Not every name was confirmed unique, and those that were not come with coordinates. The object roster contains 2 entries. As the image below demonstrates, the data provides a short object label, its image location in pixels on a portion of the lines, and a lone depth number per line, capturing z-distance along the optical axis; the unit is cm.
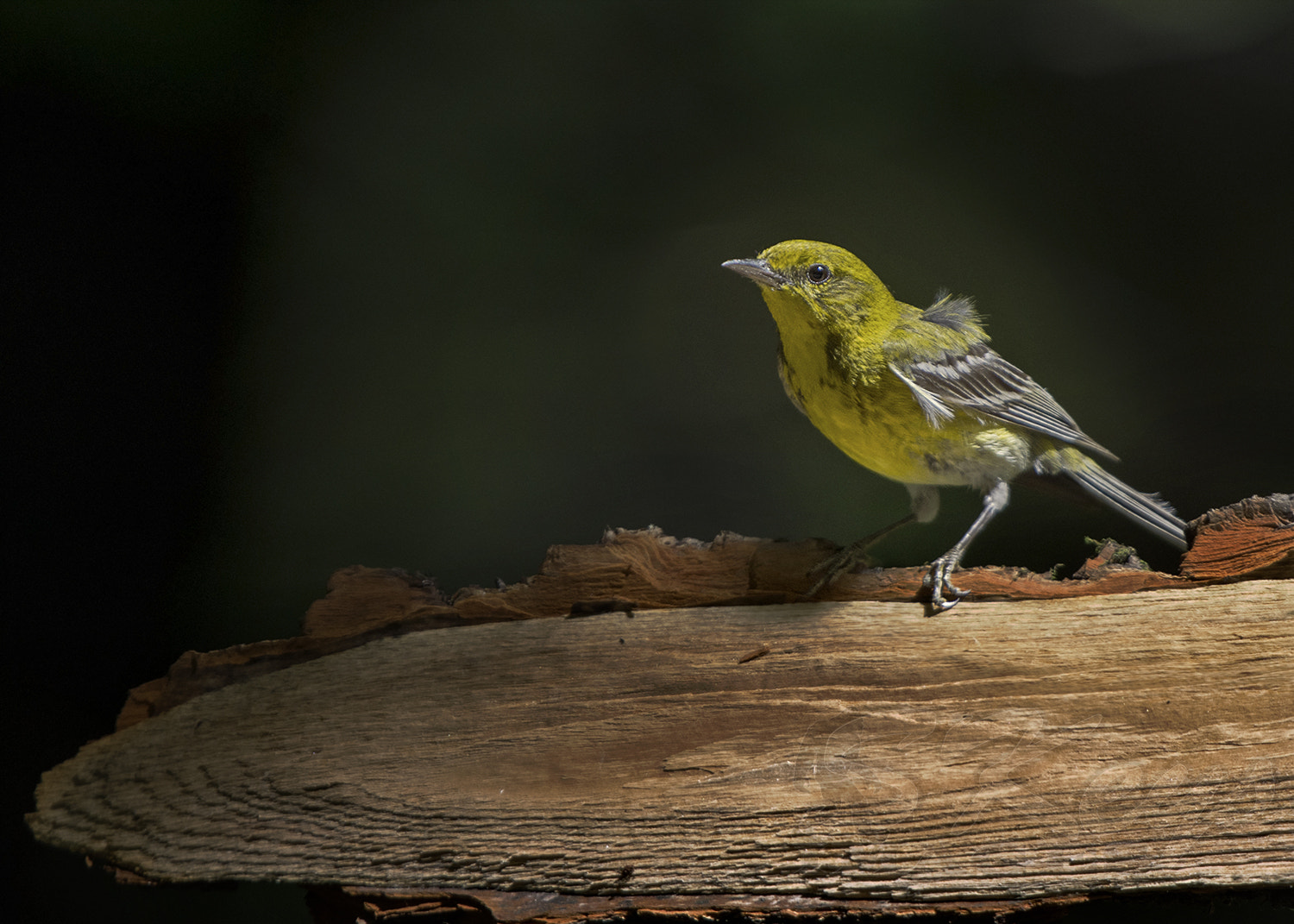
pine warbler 426
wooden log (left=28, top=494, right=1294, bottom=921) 424
